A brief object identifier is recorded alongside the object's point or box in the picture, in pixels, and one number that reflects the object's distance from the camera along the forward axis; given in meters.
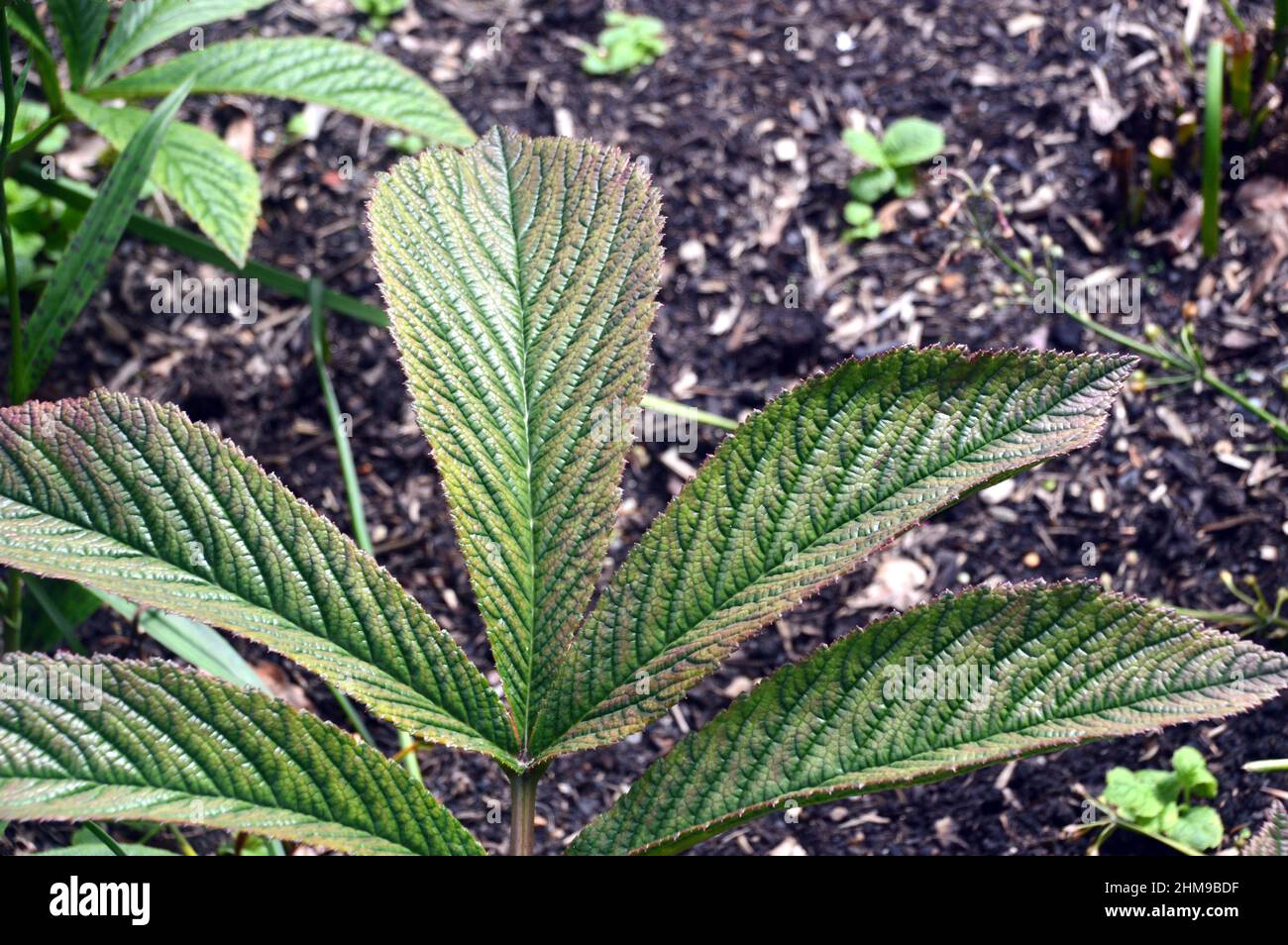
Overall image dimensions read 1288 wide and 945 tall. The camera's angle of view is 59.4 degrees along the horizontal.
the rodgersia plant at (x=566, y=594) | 1.04
